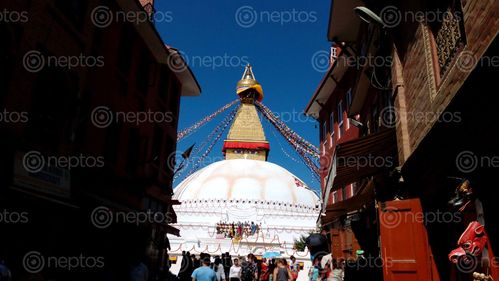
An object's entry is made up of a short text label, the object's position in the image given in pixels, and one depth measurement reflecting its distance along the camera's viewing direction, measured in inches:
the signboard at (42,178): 342.4
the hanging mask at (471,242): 181.5
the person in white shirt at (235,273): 579.8
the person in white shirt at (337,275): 339.0
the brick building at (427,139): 199.8
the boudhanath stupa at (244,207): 1354.6
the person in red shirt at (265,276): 617.3
